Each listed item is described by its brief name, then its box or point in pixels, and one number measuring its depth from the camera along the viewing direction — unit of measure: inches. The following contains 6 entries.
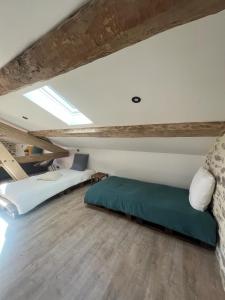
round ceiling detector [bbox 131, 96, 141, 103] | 70.4
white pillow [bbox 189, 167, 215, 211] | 75.8
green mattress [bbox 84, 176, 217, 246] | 74.6
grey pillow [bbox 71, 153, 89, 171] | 172.7
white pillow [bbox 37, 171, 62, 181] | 135.4
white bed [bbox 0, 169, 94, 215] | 99.9
